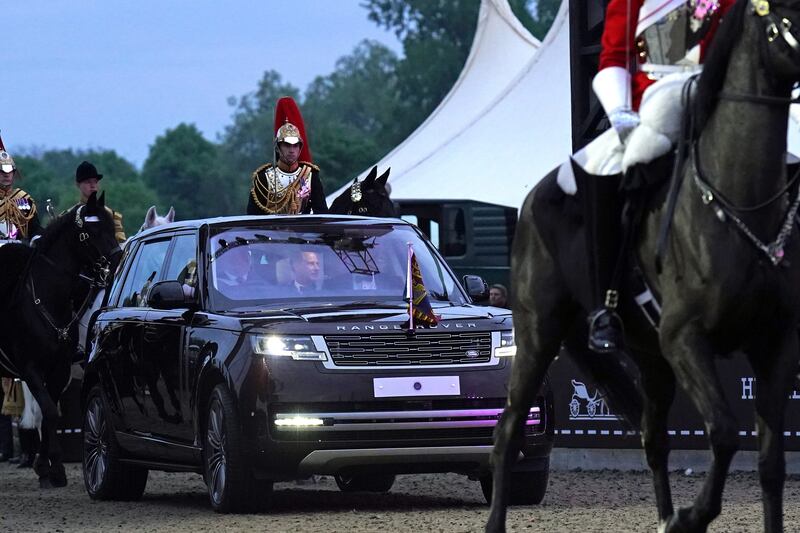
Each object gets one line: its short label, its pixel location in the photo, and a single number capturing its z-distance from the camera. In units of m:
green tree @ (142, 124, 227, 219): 150.00
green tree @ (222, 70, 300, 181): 174.62
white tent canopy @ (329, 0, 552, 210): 37.28
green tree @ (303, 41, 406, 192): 161.88
